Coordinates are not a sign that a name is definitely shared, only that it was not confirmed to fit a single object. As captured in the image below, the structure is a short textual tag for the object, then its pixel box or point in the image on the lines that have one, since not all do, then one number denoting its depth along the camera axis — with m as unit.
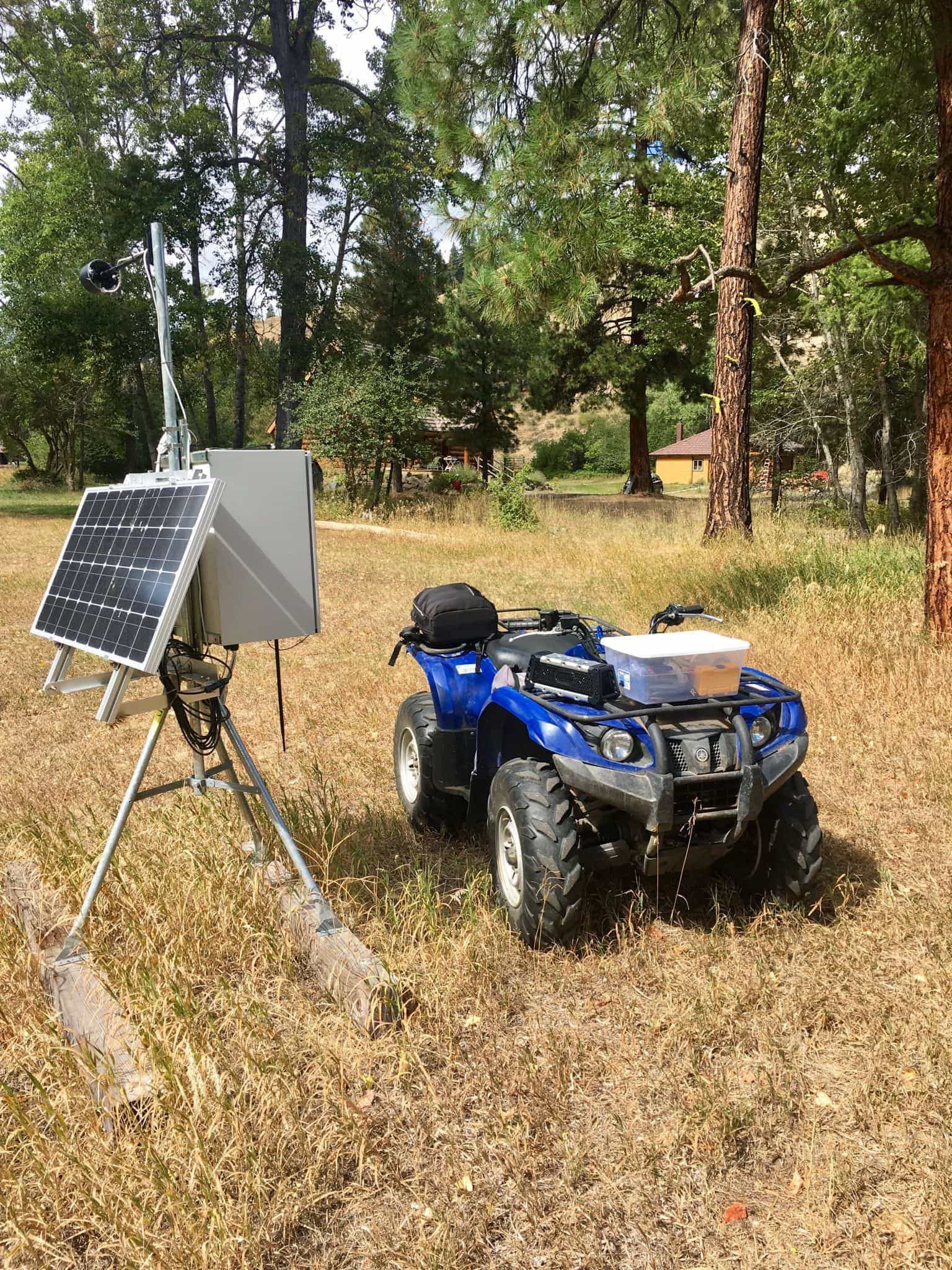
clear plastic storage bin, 3.24
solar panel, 2.80
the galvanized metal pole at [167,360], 3.29
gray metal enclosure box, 3.14
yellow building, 73.62
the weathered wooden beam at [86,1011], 2.59
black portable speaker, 3.28
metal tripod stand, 3.05
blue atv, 3.10
